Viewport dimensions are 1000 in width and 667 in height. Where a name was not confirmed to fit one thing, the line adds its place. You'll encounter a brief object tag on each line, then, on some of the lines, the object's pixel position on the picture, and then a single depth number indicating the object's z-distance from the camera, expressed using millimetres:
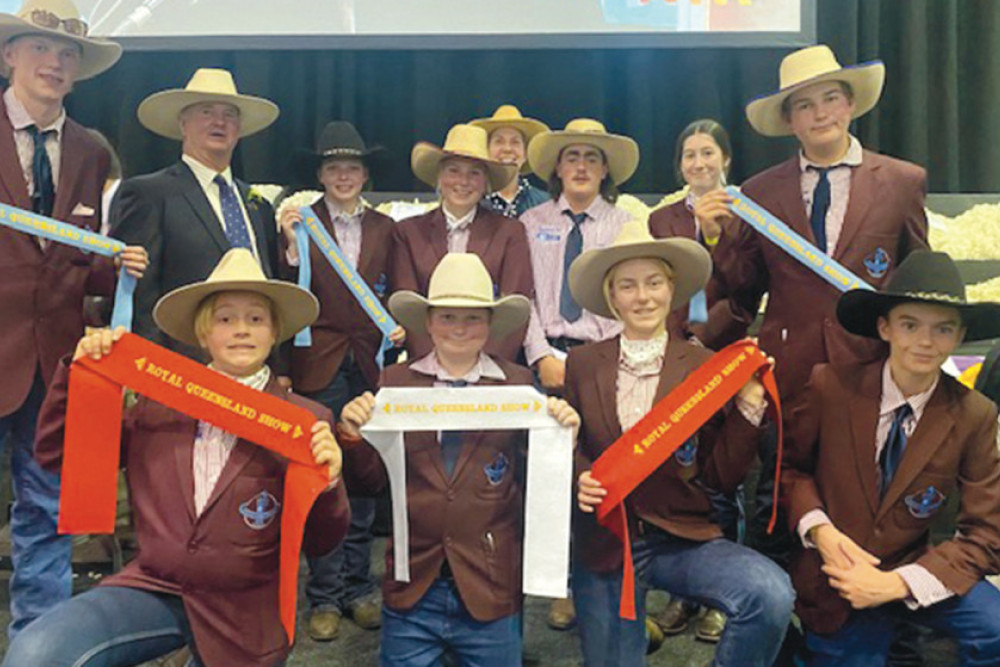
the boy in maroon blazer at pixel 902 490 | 2408
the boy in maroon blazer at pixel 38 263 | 2740
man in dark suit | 2939
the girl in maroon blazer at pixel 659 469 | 2471
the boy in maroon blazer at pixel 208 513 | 2193
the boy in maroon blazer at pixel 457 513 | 2428
